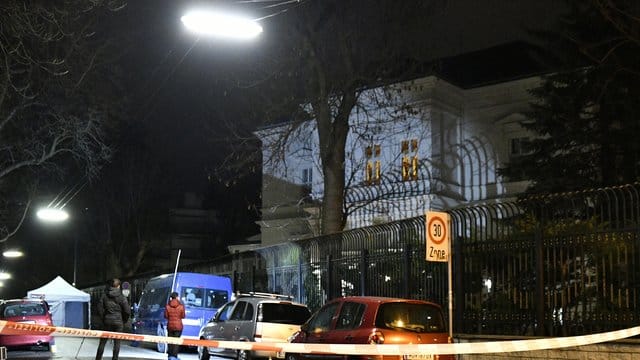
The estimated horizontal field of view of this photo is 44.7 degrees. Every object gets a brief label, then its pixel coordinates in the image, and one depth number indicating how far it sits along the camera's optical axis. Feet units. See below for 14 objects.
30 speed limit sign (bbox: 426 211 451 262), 43.29
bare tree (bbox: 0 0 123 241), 74.65
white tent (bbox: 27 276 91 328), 104.15
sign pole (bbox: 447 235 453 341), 42.91
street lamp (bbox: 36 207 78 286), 109.81
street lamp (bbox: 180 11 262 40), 39.86
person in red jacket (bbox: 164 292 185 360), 63.05
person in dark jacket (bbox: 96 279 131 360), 58.75
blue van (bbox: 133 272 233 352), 76.84
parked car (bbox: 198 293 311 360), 54.29
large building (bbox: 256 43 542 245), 121.60
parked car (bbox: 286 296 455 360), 40.19
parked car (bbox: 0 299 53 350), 70.69
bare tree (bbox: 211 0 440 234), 85.46
